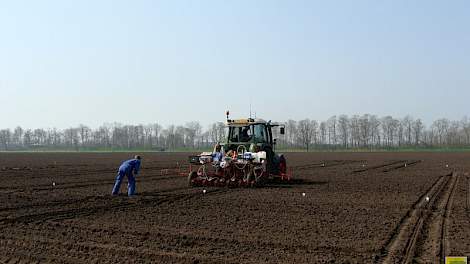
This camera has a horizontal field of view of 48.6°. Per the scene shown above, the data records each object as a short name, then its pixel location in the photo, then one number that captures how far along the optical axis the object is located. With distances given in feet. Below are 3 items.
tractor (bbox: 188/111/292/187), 61.52
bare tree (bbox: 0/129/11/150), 599.04
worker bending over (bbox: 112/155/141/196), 52.08
